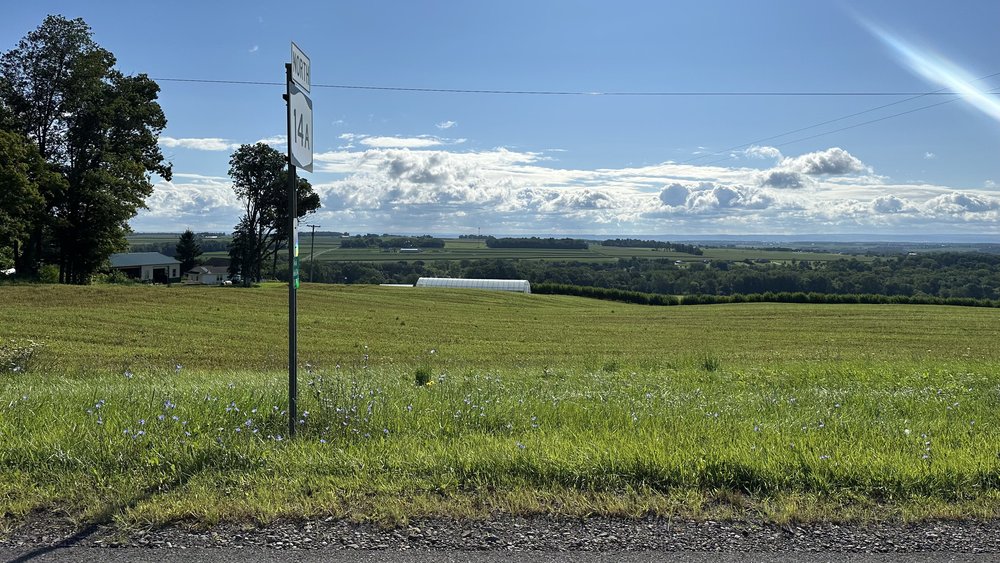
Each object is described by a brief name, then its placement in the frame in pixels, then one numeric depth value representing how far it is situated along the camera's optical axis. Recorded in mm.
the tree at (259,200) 68688
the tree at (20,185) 35156
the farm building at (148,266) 90750
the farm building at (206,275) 99931
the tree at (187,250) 98506
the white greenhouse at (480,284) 77750
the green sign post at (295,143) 5152
